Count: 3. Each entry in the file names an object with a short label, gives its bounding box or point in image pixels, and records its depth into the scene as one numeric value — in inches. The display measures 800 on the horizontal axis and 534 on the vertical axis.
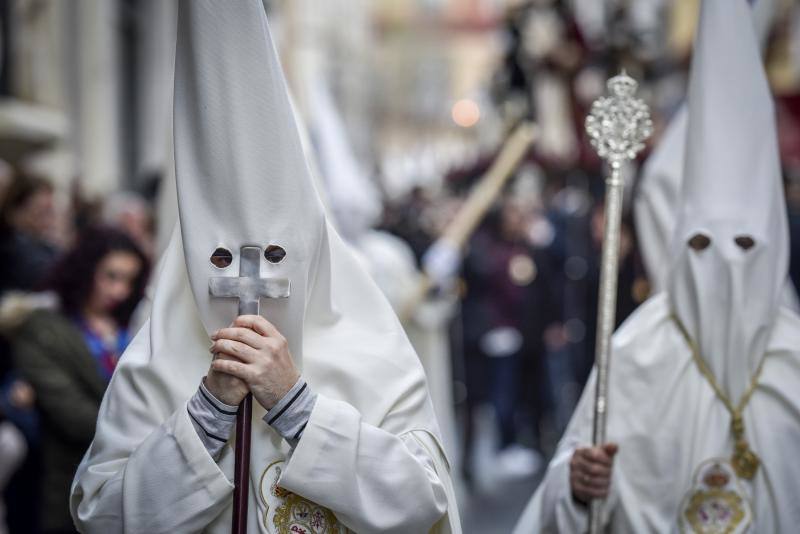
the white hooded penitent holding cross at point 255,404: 204.5
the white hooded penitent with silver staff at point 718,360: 268.4
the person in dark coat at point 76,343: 346.3
